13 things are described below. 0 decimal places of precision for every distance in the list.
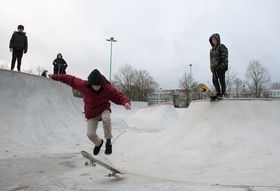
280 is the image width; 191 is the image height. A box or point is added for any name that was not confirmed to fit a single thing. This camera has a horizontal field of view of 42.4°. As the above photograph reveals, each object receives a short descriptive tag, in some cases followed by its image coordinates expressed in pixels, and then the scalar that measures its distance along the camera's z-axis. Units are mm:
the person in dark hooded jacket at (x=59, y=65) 14625
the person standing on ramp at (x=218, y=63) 8883
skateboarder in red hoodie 5973
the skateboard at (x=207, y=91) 9148
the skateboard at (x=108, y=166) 6172
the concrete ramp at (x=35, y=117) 10516
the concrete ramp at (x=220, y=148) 6500
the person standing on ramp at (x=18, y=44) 12367
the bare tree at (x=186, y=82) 62306
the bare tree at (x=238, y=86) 55584
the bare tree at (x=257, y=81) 48062
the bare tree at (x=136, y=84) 73125
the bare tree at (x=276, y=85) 60141
